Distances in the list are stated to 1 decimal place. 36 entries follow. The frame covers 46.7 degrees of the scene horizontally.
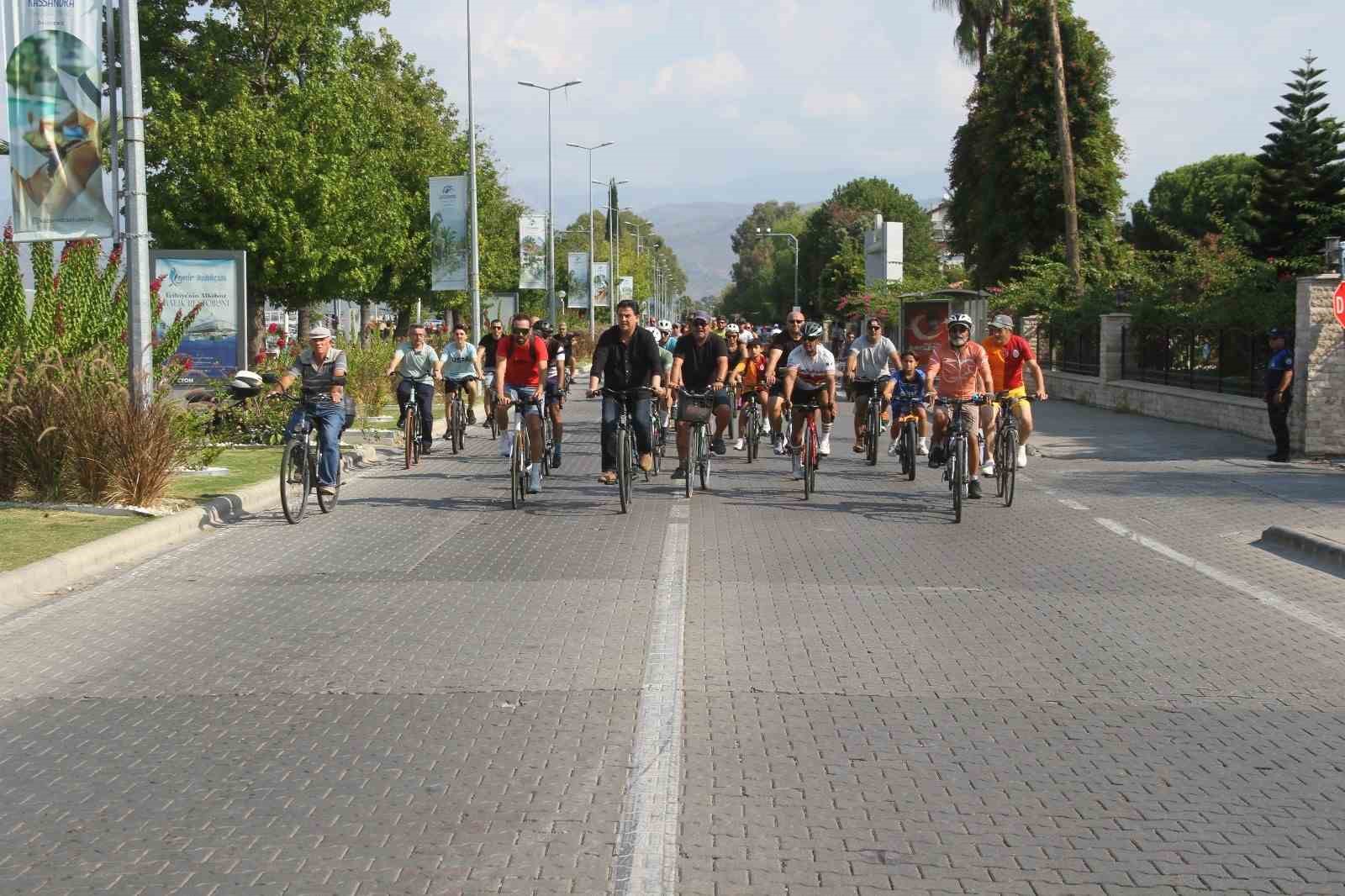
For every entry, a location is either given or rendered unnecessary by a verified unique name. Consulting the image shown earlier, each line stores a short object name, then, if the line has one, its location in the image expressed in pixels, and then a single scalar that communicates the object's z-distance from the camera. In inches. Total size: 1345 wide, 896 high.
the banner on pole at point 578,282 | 2861.7
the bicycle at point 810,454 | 601.9
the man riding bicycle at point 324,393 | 549.6
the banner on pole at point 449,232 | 1478.8
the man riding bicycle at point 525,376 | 587.8
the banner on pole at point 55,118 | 559.5
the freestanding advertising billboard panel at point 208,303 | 844.6
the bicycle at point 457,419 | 838.5
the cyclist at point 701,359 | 624.1
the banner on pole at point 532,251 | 1953.7
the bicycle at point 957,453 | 533.3
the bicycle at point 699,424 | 595.5
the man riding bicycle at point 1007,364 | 598.2
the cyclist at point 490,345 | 818.8
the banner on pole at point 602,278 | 3022.1
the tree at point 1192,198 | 2999.5
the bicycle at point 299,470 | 522.0
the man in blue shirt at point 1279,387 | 741.3
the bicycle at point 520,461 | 565.3
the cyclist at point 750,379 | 784.9
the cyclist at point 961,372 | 567.2
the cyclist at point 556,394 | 690.8
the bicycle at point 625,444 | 543.8
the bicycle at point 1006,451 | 573.3
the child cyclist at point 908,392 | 714.8
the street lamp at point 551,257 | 2346.2
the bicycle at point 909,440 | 677.9
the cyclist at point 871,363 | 718.5
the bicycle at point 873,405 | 724.7
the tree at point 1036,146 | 2134.6
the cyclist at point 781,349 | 679.7
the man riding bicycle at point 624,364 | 554.9
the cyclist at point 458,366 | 831.0
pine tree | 1923.0
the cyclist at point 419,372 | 771.4
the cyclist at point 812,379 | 627.8
